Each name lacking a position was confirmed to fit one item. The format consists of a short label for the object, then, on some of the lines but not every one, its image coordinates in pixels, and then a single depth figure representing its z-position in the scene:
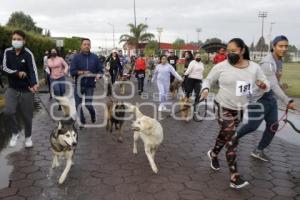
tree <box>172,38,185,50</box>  74.95
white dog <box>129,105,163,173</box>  5.90
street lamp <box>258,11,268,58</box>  82.81
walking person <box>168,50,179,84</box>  17.00
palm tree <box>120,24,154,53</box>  63.84
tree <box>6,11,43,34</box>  78.56
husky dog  5.25
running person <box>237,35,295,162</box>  5.82
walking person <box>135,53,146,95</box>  16.55
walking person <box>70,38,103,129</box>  8.40
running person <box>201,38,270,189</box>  5.06
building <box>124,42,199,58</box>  57.39
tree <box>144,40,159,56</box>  57.20
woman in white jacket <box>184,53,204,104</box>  10.69
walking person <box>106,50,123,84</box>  17.03
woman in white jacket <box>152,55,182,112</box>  11.09
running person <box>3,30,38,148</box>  6.45
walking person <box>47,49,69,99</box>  10.59
